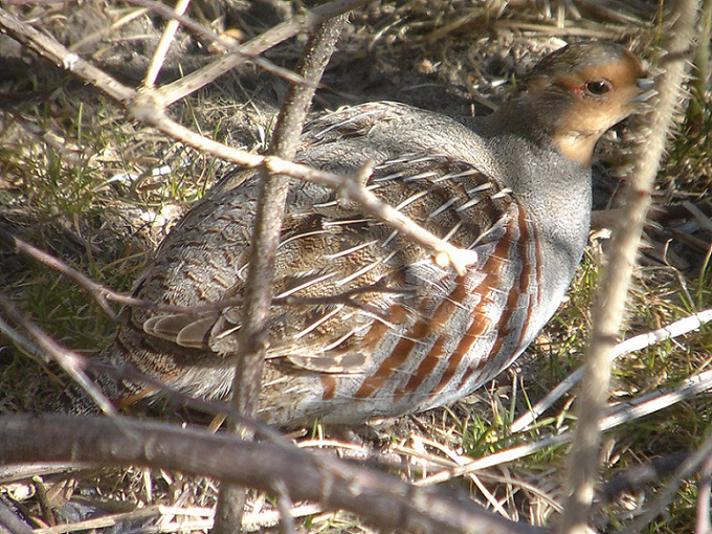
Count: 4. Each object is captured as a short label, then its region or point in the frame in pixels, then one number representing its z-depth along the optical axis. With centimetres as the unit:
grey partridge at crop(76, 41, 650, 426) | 408
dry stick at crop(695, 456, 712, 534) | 395
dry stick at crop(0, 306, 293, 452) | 343
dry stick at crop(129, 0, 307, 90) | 389
